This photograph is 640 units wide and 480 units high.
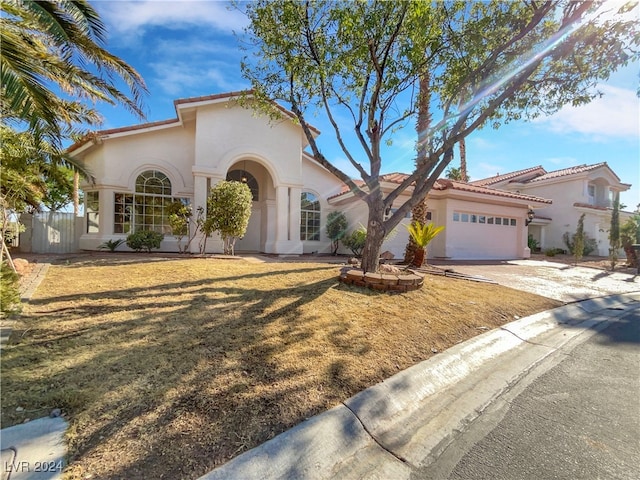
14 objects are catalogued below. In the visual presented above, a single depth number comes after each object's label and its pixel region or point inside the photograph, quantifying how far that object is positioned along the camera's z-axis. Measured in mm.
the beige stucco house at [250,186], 13375
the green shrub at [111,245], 12727
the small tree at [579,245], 16156
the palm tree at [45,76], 5301
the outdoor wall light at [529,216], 18359
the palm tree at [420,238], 10312
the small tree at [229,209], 11078
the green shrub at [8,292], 3678
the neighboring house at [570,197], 24266
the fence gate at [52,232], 13477
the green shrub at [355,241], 13844
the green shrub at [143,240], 12531
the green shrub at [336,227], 15979
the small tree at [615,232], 16562
